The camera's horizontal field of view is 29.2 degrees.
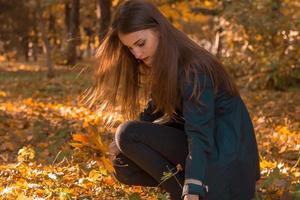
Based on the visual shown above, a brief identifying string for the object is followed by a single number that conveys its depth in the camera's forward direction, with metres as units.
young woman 2.85
